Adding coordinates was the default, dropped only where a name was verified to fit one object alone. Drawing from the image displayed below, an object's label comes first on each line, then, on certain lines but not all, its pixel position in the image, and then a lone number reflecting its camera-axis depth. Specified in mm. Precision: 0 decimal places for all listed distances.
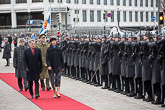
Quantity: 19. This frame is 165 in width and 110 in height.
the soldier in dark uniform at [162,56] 13844
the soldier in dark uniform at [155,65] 14508
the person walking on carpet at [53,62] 16469
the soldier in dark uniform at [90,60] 20552
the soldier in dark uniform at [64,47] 24722
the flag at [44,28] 30839
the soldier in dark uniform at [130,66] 16505
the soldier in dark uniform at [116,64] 17672
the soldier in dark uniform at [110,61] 17859
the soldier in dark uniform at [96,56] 19909
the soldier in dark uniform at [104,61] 18469
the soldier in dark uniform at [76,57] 22791
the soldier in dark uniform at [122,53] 17000
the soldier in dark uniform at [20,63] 18875
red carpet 14094
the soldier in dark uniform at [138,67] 15812
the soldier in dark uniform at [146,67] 15141
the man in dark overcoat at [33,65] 16219
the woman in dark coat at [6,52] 33203
